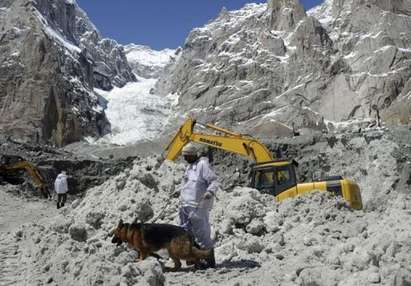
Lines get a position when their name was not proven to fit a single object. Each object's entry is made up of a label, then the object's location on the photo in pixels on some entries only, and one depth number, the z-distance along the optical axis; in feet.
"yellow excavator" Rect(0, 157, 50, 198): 81.51
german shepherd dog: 19.83
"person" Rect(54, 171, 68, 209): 59.47
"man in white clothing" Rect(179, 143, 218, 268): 20.40
